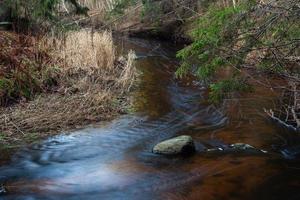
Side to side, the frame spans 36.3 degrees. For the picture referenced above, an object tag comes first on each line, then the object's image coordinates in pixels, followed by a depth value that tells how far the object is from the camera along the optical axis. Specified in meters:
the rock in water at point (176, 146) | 6.55
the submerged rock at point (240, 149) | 6.72
